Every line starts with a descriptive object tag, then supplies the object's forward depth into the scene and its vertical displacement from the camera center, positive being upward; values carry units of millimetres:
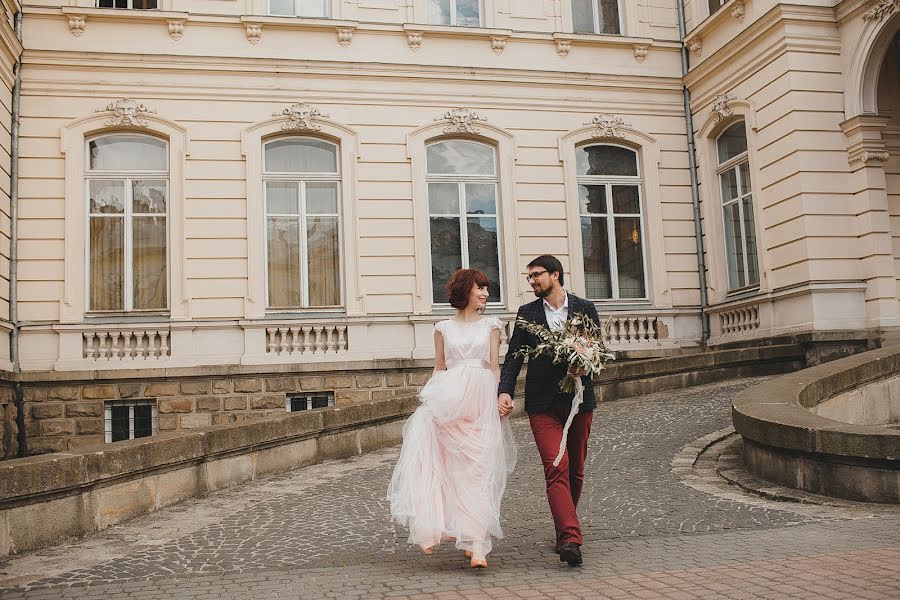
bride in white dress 5418 -431
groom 5559 -143
